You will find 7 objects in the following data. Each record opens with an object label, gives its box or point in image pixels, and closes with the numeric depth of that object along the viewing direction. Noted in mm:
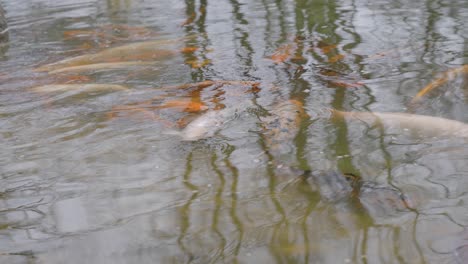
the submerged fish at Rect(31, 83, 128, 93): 5598
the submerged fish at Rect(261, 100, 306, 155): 4133
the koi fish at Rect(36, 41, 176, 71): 6557
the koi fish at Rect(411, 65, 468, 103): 4934
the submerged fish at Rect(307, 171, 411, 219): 3229
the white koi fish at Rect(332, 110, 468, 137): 4070
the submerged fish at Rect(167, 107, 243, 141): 4332
